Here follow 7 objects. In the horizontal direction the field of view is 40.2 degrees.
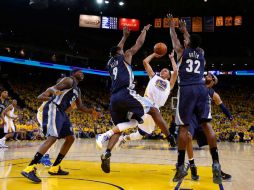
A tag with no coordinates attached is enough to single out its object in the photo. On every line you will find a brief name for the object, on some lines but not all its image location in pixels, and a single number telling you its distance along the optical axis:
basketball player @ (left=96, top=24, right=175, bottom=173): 5.28
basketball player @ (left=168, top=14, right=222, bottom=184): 4.56
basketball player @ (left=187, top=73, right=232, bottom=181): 5.18
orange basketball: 5.81
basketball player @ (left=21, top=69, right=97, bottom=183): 5.06
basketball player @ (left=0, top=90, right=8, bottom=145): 10.00
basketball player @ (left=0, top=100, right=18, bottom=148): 10.91
